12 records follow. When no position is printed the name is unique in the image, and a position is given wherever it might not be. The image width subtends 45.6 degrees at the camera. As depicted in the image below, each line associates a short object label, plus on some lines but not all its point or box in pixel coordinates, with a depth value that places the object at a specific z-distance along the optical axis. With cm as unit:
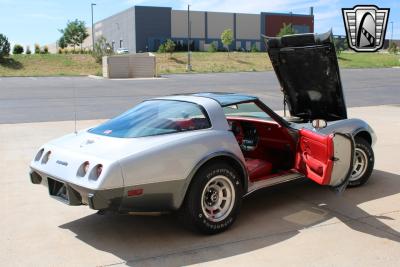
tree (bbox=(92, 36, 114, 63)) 4319
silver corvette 394
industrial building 7719
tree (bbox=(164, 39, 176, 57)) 5328
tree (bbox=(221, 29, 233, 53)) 6223
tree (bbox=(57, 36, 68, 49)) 7994
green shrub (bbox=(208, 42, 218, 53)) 6800
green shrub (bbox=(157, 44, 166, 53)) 6081
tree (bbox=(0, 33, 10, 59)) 4500
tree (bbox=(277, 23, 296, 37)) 6525
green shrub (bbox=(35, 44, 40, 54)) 6394
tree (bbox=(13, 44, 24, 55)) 5520
